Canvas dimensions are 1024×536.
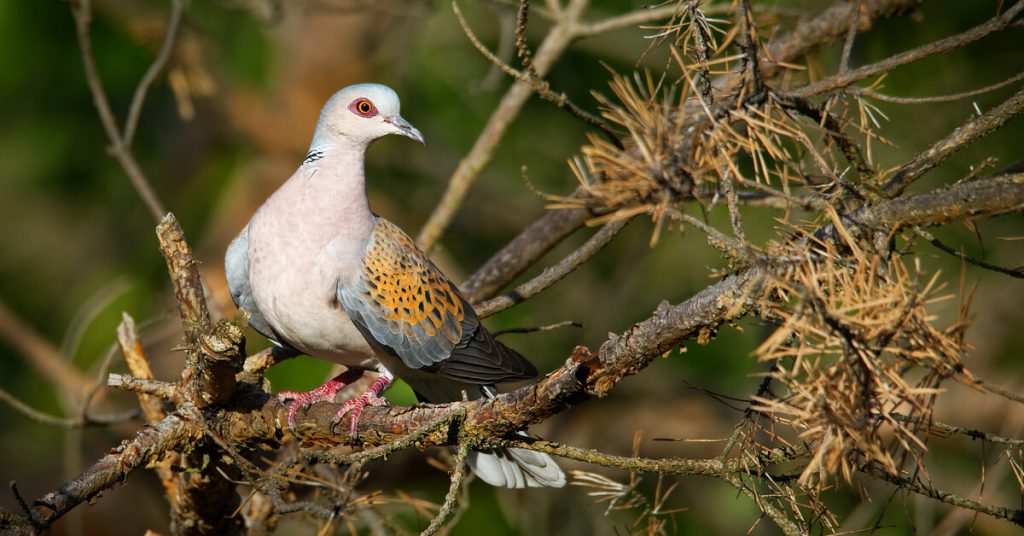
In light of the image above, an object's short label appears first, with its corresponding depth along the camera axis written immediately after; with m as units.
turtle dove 5.95
